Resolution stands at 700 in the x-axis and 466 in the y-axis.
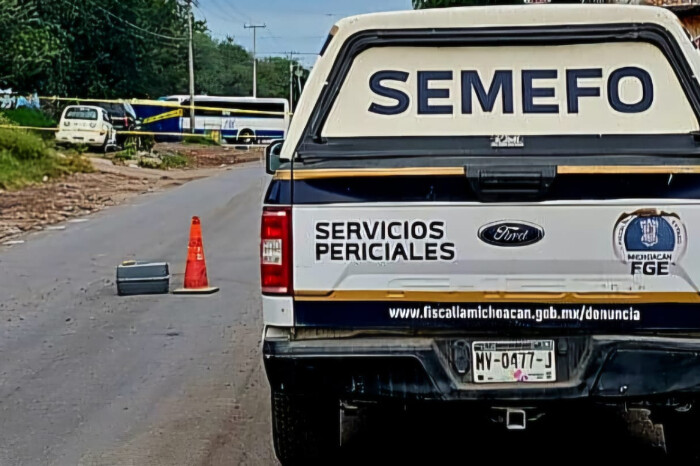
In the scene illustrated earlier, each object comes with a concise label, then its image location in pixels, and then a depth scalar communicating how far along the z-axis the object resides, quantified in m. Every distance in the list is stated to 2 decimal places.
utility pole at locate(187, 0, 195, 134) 55.09
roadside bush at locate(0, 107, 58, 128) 38.14
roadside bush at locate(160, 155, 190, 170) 34.58
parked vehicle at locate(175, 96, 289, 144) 62.31
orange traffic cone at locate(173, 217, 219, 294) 11.25
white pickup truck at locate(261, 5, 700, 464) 4.70
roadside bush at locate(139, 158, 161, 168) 32.97
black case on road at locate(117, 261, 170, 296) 11.31
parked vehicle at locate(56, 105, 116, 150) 35.62
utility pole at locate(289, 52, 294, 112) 102.15
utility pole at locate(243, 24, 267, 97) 85.00
